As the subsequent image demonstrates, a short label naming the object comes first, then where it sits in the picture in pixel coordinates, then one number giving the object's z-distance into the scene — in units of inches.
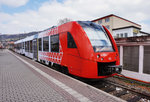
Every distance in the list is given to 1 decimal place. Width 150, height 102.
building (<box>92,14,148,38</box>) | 996.5
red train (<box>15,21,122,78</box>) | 190.9
